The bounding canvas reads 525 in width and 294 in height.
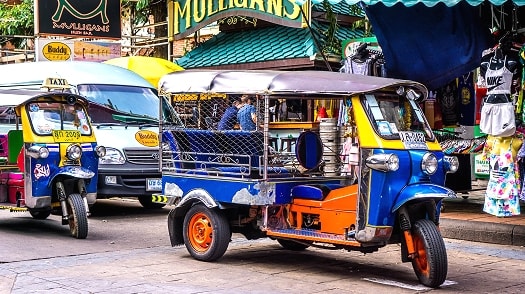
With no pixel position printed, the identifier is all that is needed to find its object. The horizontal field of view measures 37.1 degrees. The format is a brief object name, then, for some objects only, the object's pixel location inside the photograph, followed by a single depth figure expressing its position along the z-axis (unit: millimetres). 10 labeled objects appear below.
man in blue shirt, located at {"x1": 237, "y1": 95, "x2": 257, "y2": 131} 9156
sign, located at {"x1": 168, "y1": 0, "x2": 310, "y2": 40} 14680
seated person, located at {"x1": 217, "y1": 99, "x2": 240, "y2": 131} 8579
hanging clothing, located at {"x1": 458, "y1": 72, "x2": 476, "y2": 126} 11352
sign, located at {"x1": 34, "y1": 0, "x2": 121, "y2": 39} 18672
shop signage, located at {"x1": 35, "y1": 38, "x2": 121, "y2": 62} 18750
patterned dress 9445
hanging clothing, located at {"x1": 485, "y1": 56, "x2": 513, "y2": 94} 9273
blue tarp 10242
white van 11414
